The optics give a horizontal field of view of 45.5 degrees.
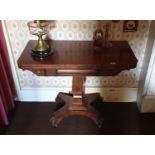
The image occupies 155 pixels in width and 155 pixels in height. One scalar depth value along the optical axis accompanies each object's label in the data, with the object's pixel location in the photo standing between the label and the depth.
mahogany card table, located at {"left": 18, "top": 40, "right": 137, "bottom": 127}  1.41
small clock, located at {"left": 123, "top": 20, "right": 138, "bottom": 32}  1.62
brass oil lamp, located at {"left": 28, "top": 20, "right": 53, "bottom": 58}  1.48
